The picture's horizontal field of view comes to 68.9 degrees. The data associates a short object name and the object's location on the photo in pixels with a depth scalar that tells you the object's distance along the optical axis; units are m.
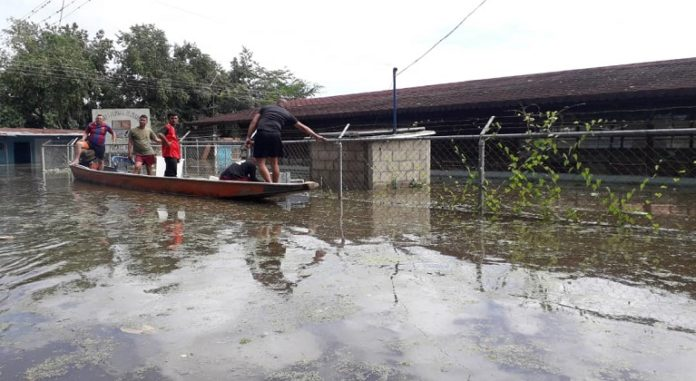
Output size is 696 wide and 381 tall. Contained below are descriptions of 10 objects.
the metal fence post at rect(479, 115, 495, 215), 6.57
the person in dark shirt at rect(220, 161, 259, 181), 8.90
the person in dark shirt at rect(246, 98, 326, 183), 8.04
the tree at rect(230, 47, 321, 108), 42.91
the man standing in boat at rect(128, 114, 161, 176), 10.97
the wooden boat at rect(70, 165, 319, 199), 7.78
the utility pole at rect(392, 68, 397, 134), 13.86
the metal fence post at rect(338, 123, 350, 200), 8.41
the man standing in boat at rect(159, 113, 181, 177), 10.21
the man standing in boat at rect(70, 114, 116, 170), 13.01
